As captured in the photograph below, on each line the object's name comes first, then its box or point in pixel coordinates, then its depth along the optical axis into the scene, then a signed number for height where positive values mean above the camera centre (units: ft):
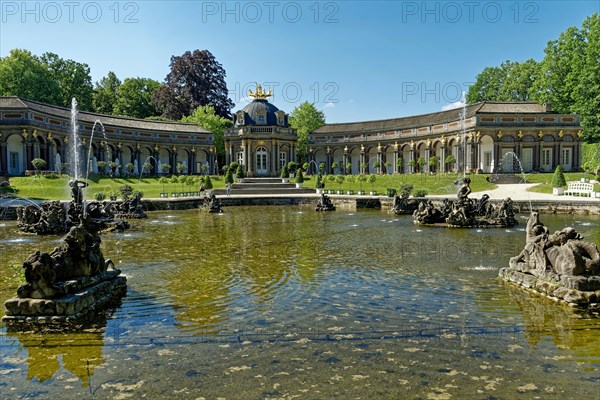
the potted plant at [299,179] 149.16 +0.83
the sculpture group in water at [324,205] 94.73 -4.89
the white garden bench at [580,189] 99.45 -2.75
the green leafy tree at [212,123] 224.94 +29.54
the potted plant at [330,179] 156.93 +0.70
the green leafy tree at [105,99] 242.15 +45.41
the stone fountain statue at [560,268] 24.94 -5.43
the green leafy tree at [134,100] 246.06 +46.14
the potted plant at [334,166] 211.00 +6.85
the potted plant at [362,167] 209.01 +6.21
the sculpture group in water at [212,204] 92.12 -4.21
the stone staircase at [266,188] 139.03 -1.93
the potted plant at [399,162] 192.54 +7.39
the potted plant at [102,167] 166.81 +6.77
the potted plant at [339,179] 144.36 +0.56
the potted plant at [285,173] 165.68 +3.15
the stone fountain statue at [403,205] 83.87 -4.61
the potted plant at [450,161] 168.55 +6.85
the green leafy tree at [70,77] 219.41 +52.01
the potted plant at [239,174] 163.63 +3.10
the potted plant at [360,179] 150.58 +0.48
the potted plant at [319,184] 133.91 -0.83
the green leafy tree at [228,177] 151.29 +1.90
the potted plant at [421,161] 179.48 +7.13
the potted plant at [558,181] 108.37 -0.98
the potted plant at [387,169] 215.24 +5.16
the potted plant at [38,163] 140.15 +7.05
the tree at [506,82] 207.10 +45.25
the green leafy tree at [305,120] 233.14 +31.92
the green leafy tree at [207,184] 142.50 -0.24
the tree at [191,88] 252.21 +54.38
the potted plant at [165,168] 188.20 +6.85
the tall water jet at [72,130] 165.68 +20.07
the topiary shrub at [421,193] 102.32 -3.02
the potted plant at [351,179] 154.61 +0.54
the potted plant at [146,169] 202.28 +6.78
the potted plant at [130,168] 178.55 +6.54
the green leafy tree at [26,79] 185.47 +43.94
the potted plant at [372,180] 143.33 +0.08
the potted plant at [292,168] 170.81 +4.88
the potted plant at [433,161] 175.52 +6.88
